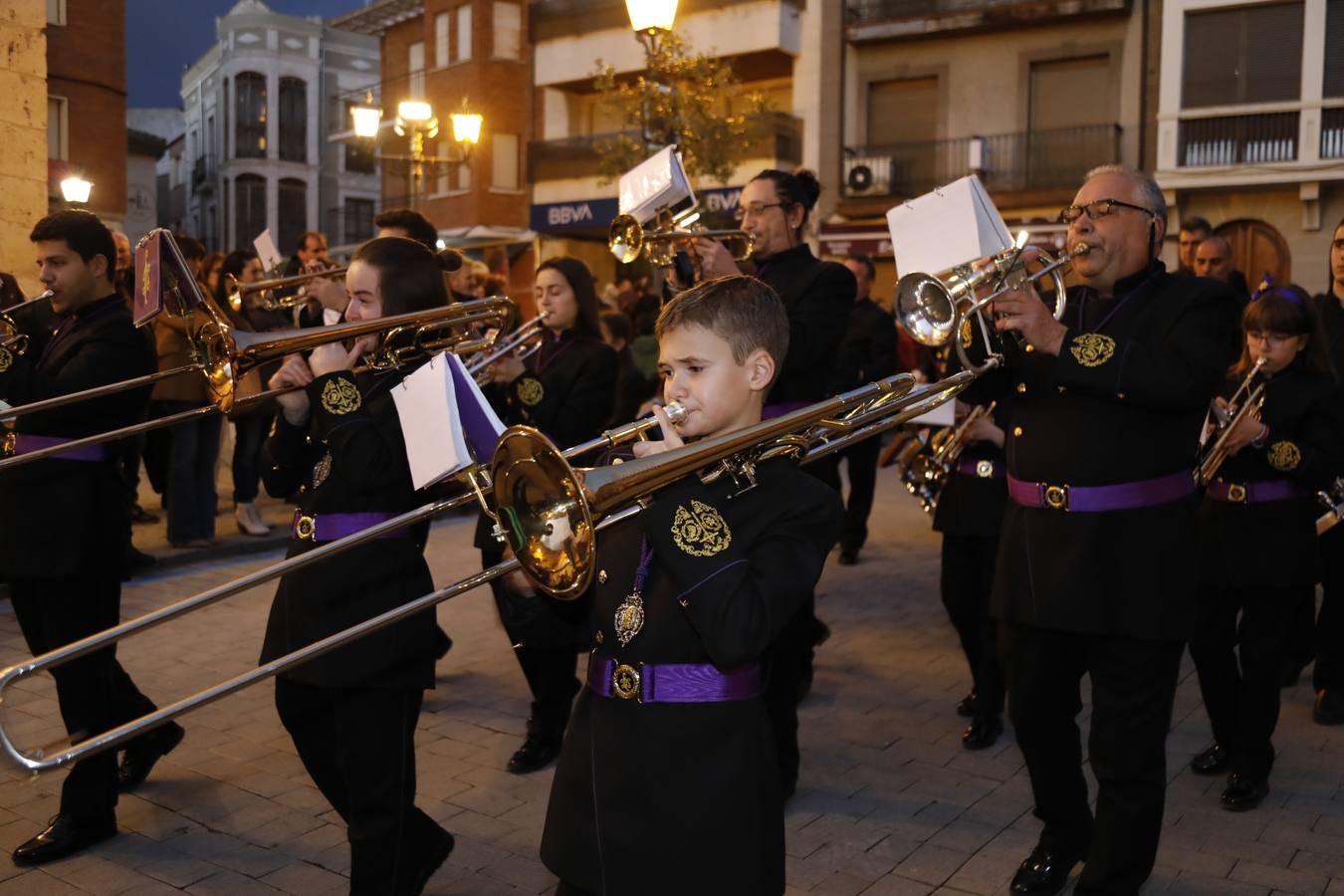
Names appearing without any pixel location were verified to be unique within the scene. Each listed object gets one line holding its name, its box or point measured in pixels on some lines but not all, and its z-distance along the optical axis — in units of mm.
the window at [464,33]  28719
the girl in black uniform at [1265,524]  4746
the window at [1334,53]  19562
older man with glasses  3500
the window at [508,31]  28328
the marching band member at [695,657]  2396
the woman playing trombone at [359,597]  3375
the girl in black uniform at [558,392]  4984
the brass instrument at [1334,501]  5430
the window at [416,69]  31125
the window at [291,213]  46344
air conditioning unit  22609
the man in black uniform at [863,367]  9195
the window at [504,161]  28250
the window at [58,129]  23141
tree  14359
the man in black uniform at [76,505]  4121
